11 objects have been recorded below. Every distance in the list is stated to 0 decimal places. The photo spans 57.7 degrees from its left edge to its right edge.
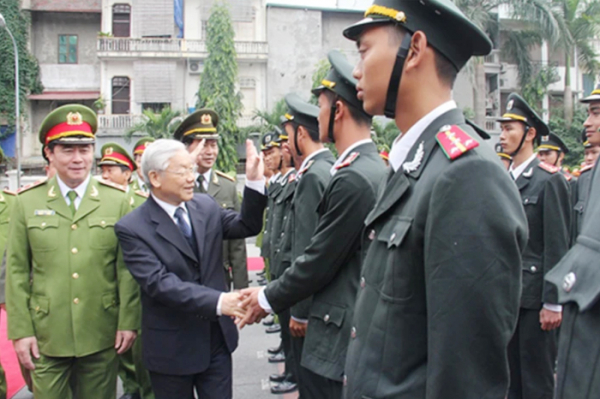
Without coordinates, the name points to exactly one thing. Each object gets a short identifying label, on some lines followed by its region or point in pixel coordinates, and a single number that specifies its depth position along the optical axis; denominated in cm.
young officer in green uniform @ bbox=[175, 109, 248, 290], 488
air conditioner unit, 2653
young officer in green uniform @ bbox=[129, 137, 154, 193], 660
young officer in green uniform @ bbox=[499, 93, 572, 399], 357
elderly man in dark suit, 284
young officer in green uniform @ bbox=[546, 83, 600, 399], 114
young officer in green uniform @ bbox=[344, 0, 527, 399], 131
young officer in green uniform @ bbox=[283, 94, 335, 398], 308
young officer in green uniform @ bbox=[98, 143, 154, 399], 437
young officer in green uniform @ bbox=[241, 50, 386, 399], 256
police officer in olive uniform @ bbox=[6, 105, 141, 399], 316
